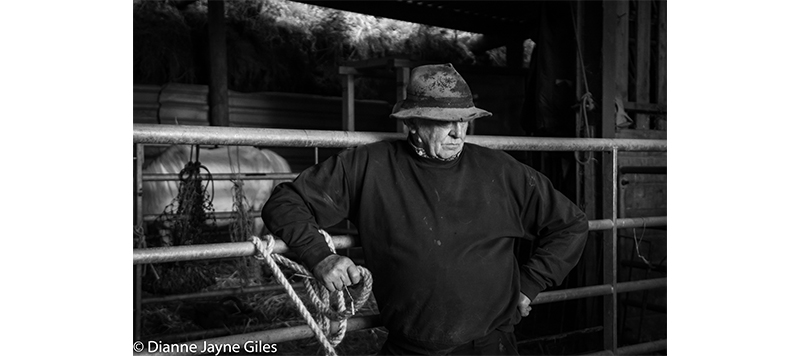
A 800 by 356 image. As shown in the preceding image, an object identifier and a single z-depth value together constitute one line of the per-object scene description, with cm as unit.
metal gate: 213
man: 225
